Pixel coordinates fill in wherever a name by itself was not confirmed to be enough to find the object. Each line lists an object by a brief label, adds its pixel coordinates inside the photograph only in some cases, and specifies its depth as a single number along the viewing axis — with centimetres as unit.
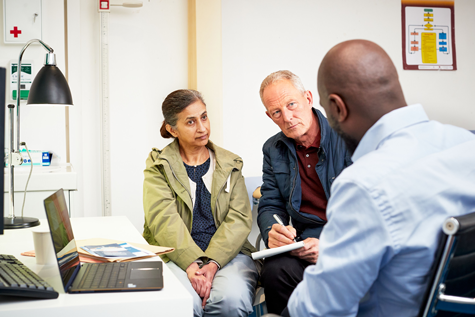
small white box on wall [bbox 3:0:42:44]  276
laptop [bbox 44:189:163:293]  98
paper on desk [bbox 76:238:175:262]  123
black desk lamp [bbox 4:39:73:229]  195
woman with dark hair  176
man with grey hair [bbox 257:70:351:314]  179
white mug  119
